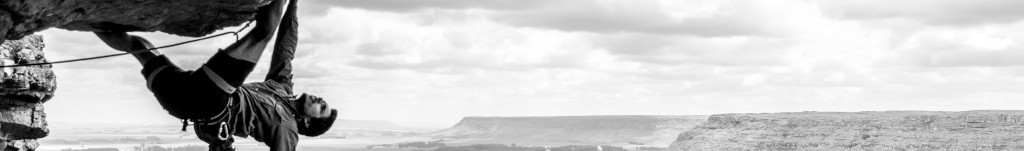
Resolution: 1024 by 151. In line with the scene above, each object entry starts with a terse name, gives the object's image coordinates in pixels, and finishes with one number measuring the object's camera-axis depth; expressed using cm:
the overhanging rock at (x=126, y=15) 639
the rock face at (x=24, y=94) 1217
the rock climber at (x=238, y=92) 753
